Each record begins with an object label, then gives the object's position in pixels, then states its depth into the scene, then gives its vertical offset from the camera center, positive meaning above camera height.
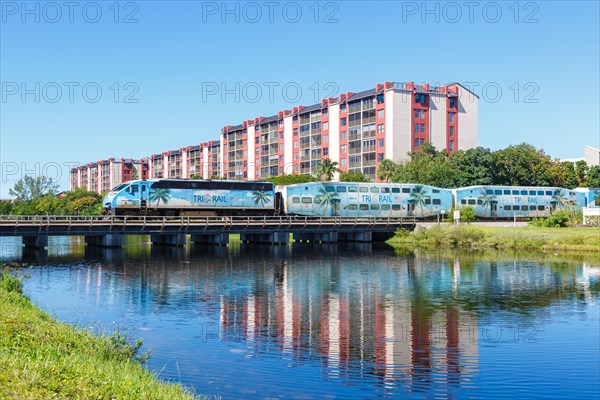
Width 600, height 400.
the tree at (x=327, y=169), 102.75 +5.64
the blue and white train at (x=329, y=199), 64.00 +0.46
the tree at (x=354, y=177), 99.25 +4.13
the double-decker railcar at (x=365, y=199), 72.31 +0.42
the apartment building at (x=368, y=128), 101.75 +13.16
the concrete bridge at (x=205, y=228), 56.19 -2.34
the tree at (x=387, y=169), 99.06 +5.30
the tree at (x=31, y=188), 173.12 +5.14
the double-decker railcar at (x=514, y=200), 79.56 +0.18
